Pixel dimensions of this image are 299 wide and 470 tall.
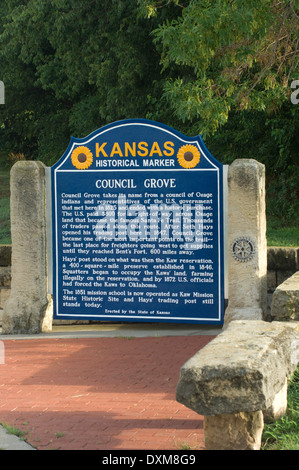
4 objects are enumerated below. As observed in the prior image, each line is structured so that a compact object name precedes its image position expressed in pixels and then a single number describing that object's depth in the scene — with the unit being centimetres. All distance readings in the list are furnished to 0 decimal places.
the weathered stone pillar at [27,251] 970
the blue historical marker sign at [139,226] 852
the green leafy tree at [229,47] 1130
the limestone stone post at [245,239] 887
